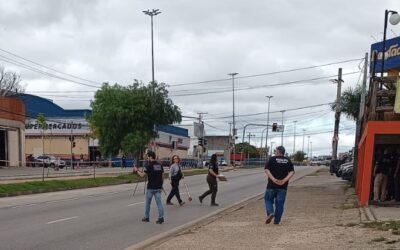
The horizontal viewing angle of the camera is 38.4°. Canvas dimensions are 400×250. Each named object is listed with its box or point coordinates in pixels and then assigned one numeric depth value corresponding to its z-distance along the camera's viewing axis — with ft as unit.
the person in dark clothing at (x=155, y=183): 44.37
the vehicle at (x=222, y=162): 271.90
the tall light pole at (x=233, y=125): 251.05
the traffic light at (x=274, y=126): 226.79
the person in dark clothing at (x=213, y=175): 60.29
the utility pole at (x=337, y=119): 139.56
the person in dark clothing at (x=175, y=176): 61.77
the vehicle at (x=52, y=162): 181.19
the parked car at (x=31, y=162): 183.99
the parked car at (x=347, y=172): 102.86
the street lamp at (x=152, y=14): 148.05
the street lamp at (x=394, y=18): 54.95
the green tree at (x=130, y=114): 138.62
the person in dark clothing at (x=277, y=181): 39.88
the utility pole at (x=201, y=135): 223.51
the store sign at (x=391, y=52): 80.64
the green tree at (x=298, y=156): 521.98
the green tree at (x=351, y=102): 140.46
